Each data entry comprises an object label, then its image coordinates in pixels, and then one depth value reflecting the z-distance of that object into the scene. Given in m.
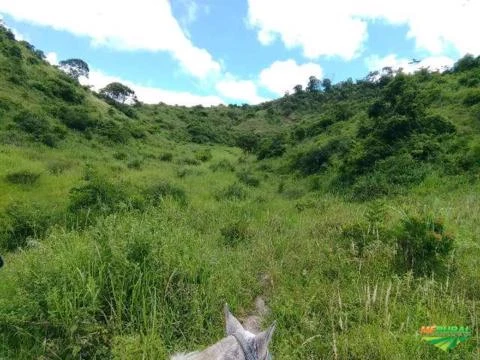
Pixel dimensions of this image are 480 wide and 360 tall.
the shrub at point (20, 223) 9.06
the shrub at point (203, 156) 30.88
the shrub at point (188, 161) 27.45
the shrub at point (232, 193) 15.02
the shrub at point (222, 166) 24.78
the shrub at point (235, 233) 8.12
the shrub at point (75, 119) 26.78
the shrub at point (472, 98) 19.17
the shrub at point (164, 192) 12.23
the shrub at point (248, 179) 19.89
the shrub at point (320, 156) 20.17
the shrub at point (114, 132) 27.95
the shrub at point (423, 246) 5.71
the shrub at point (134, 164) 21.30
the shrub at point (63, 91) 31.83
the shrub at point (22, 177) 14.19
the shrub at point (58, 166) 16.30
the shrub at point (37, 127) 21.59
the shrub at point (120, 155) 23.81
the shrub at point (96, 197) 10.04
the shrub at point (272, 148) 28.22
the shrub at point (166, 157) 27.81
